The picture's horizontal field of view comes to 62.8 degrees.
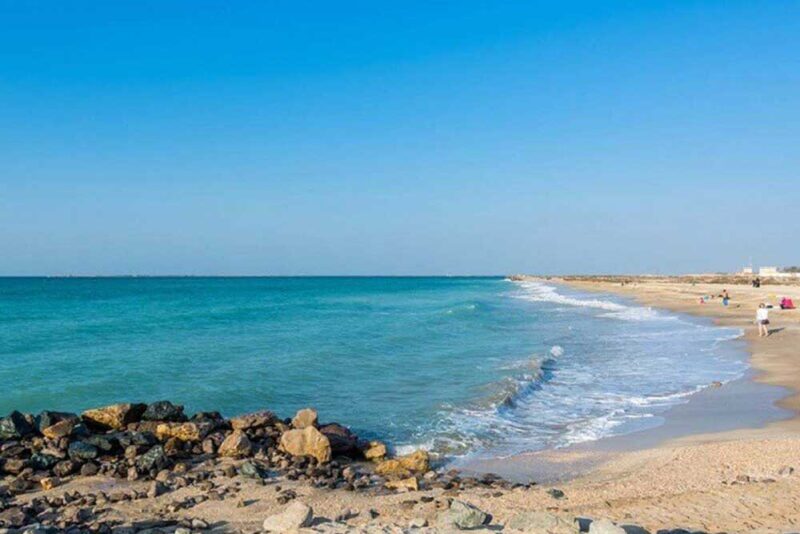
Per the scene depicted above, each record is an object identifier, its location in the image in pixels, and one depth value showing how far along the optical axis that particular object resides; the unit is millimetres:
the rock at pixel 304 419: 12305
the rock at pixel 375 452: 11430
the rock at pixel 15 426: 11844
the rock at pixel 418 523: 7336
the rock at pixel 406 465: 10508
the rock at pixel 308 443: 11102
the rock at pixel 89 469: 10258
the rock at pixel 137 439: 11430
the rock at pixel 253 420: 12586
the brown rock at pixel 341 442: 11570
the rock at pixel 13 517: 7943
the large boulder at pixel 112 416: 12742
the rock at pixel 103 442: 11156
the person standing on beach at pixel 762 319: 30031
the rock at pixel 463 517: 7180
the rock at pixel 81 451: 10729
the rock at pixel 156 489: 9117
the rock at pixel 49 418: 12098
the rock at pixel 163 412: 12906
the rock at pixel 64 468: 10164
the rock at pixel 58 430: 11672
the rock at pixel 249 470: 10086
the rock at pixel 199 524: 7844
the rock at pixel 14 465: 10188
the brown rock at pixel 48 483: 9602
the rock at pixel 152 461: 10289
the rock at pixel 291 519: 7391
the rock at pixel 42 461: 10430
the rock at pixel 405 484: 9445
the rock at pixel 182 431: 11906
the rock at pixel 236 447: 11297
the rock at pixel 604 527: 6172
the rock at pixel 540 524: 6543
